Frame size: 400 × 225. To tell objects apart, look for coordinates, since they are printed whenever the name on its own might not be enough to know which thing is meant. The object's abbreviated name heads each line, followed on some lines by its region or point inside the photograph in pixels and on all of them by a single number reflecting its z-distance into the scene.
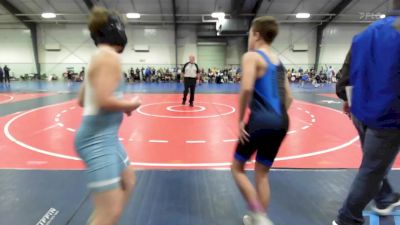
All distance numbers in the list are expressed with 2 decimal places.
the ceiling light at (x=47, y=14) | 22.56
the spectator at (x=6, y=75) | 22.57
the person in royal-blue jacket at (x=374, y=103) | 2.11
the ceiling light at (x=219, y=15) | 22.47
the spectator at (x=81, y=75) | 26.16
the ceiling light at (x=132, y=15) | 22.42
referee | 10.36
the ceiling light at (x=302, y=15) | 23.08
